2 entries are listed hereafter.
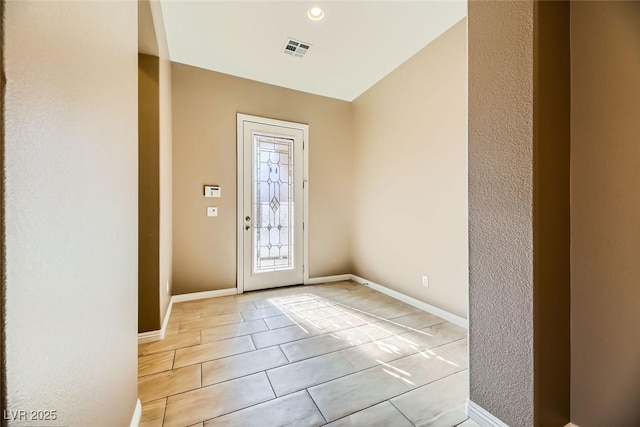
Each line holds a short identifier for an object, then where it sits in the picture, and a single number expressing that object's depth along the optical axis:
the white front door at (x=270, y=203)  3.44
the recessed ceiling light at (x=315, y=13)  2.24
